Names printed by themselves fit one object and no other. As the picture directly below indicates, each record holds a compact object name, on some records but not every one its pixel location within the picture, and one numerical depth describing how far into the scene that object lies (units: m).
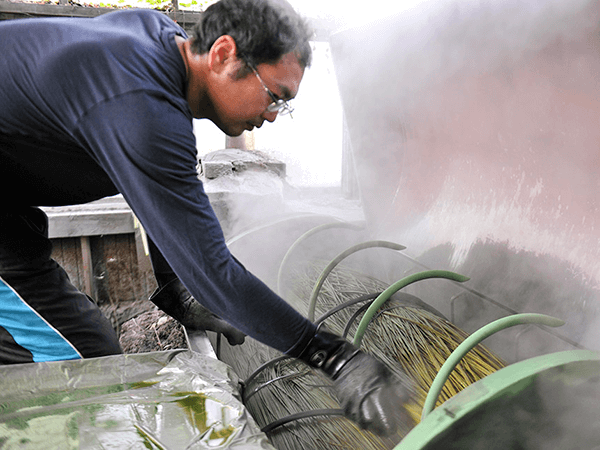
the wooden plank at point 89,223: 3.14
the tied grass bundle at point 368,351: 1.36
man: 1.00
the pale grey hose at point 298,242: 2.17
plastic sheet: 1.20
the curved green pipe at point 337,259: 1.80
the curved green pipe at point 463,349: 1.04
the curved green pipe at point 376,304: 1.44
